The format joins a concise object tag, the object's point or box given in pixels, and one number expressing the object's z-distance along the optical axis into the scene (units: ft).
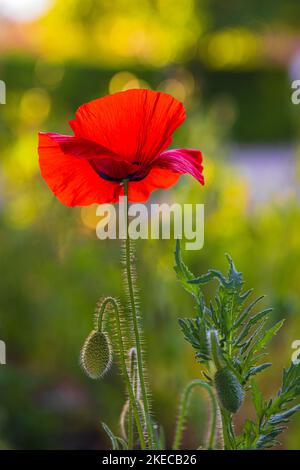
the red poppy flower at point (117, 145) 3.80
